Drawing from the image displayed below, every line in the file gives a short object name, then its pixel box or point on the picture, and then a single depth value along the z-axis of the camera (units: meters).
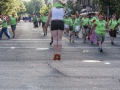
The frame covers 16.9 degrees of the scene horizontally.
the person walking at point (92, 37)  21.38
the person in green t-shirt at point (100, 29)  17.31
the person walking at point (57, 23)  11.83
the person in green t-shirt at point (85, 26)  24.57
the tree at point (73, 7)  81.50
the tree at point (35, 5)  179.88
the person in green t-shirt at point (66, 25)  30.98
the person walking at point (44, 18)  34.97
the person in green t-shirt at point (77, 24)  25.52
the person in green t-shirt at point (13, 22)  27.78
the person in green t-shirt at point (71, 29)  23.56
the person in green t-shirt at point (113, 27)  22.64
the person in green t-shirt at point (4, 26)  25.91
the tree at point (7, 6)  62.50
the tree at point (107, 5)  46.73
